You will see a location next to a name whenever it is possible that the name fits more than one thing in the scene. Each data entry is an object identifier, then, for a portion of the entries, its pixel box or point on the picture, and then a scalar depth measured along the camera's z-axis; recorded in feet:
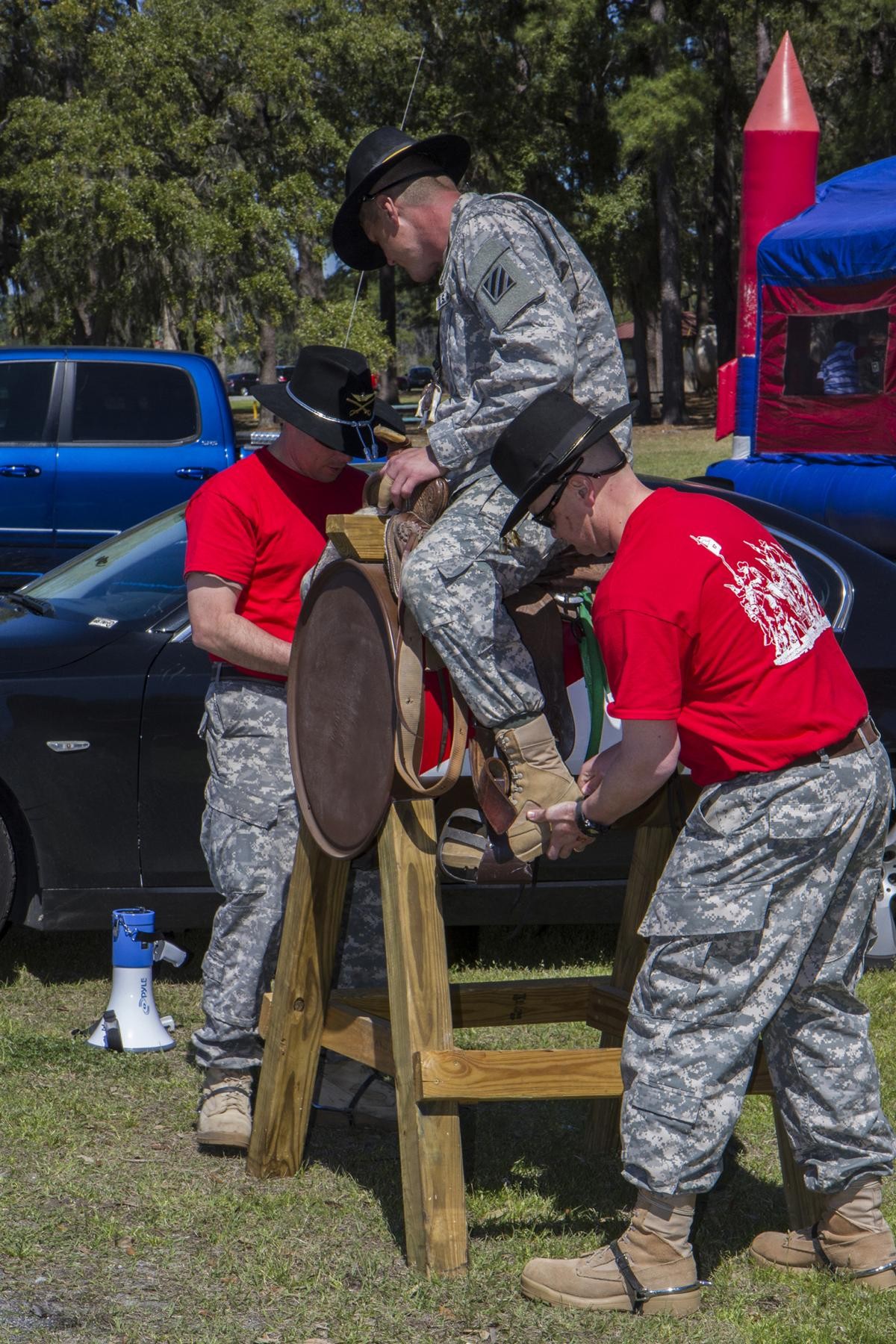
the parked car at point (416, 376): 267.70
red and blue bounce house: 47.55
